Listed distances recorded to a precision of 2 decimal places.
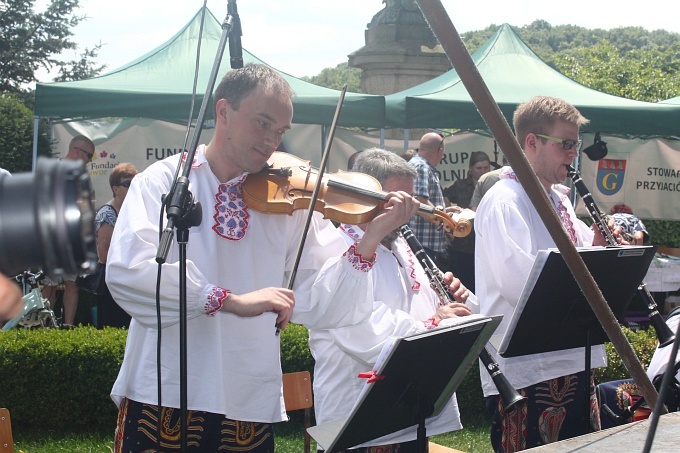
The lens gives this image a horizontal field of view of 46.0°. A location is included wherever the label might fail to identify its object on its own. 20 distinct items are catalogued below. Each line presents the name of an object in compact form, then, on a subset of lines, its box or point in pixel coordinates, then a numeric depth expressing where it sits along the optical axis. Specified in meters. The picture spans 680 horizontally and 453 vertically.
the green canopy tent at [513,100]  8.68
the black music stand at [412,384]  2.46
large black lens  1.01
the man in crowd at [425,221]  7.19
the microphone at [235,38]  2.62
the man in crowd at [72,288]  7.62
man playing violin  2.45
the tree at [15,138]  13.52
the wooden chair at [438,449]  3.90
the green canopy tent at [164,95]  8.04
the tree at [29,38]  22.89
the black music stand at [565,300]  2.96
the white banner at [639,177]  10.73
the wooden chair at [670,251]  10.00
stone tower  12.91
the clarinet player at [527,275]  3.36
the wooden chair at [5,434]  3.41
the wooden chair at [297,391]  4.36
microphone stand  2.24
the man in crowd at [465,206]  7.79
